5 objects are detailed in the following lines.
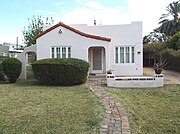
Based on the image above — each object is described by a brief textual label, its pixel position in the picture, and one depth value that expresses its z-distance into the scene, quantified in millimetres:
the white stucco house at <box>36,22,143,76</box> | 17078
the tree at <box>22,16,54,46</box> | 30344
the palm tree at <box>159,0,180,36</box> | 47031
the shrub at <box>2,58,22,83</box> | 15977
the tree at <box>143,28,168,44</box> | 49944
